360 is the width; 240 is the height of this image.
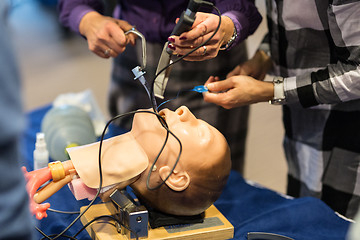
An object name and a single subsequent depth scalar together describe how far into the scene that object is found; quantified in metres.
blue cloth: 1.21
